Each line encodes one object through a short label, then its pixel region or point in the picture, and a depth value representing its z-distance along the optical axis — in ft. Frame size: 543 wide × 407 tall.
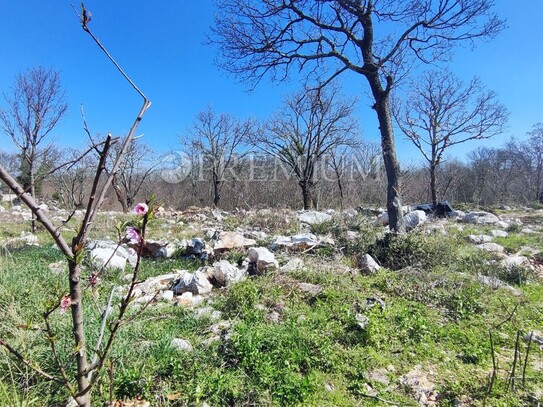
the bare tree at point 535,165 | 81.41
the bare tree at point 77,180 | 53.68
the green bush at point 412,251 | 14.90
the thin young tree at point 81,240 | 2.58
